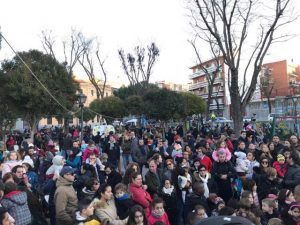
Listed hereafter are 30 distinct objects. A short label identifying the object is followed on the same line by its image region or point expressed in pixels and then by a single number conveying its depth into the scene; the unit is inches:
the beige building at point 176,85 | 2639.2
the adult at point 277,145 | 227.1
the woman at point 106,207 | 111.5
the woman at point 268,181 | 158.0
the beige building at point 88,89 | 1646.1
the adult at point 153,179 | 157.4
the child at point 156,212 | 122.0
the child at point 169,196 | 152.0
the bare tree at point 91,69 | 973.1
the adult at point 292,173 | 159.2
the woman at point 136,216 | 106.3
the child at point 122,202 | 124.1
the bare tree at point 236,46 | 413.7
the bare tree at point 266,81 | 1286.9
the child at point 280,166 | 176.3
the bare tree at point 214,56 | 570.5
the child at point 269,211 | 121.7
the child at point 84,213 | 105.0
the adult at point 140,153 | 256.7
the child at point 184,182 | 158.2
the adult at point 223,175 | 174.1
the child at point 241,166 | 185.6
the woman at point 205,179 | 160.4
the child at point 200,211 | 115.2
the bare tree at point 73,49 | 890.2
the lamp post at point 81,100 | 400.5
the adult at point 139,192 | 135.2
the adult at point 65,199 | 116.6
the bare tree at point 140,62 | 963.8
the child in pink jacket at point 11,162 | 167.1
